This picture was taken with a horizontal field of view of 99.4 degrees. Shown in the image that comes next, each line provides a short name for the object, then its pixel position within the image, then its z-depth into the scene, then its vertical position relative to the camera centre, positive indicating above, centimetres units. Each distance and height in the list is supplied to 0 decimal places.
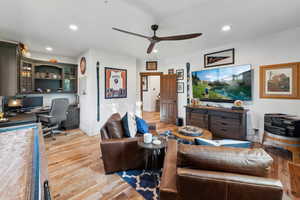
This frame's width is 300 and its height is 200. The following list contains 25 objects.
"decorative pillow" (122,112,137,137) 212 -45
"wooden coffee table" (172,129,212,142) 223 -68
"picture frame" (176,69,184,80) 463 +92
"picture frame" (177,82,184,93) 464 +43
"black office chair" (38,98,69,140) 336 -45
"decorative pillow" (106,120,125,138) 203 -50
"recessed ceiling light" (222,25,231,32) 256 +147
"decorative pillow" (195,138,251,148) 120 -42
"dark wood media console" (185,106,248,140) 302 -57
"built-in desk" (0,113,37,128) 195 -36
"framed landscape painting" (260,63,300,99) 265 +40
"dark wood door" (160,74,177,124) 480 +3
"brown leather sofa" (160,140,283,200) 82 -54
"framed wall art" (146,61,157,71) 526 +140
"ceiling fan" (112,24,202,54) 217 +110
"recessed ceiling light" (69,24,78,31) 244 +142
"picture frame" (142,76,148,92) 788 +92
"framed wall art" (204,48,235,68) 352 +119
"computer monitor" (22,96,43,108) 362 -9
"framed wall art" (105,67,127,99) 403 +53
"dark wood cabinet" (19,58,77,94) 365 +69
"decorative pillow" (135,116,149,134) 235 -50
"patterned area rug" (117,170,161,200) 160 -117
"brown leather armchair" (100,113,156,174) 190 -79
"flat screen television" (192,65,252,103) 321 +42
